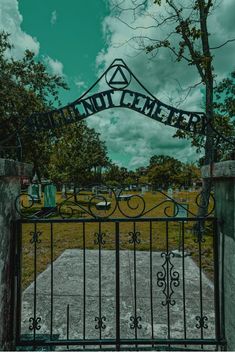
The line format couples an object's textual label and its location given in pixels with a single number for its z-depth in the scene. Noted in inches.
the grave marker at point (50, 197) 340.8
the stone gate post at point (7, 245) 116.0
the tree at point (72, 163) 937.5
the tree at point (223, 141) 122.8
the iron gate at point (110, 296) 127.1
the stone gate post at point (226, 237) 112.0
